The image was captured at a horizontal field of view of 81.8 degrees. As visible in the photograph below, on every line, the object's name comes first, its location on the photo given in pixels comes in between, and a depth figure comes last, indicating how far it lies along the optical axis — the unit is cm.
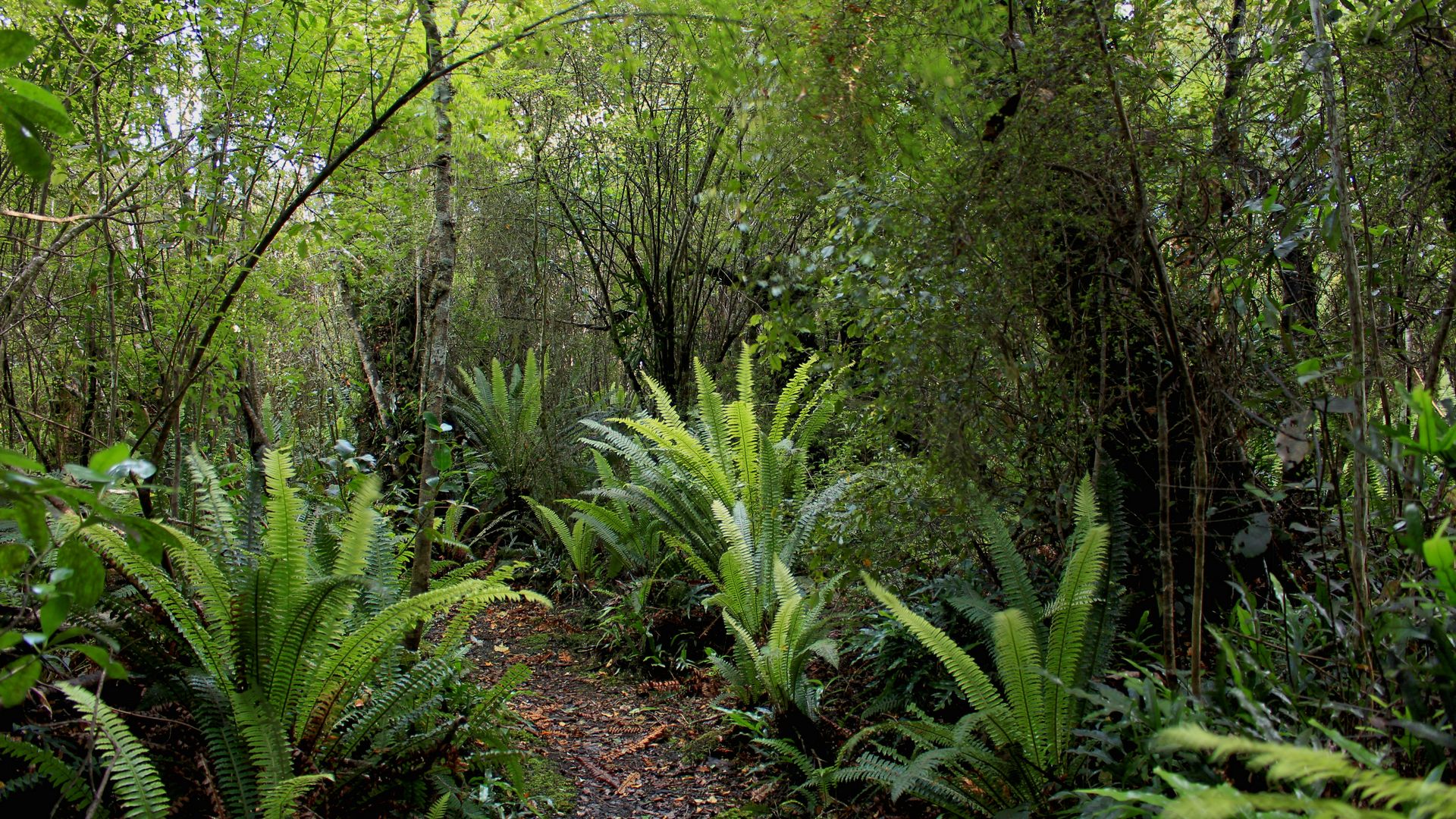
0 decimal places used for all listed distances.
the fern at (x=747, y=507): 308
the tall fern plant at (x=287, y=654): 202
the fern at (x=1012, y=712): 225
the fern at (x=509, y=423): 623
